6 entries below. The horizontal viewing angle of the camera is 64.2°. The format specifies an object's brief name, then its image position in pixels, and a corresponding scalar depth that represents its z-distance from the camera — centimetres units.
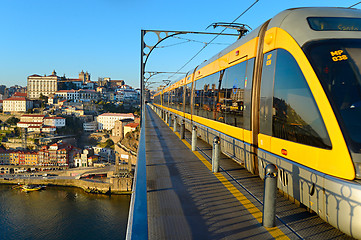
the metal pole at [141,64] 1477
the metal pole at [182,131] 1202
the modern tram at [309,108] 307
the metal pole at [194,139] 904
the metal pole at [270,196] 346
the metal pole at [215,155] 623
